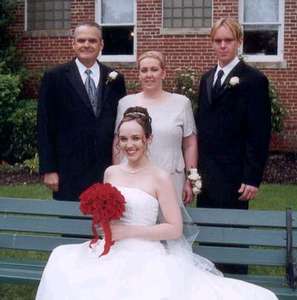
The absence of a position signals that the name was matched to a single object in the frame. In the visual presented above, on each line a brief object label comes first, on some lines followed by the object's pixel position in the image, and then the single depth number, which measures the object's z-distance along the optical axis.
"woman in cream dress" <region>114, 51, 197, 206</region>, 5.41
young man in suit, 5.48
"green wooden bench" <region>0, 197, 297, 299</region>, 5.38
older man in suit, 5.70
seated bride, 4.54
